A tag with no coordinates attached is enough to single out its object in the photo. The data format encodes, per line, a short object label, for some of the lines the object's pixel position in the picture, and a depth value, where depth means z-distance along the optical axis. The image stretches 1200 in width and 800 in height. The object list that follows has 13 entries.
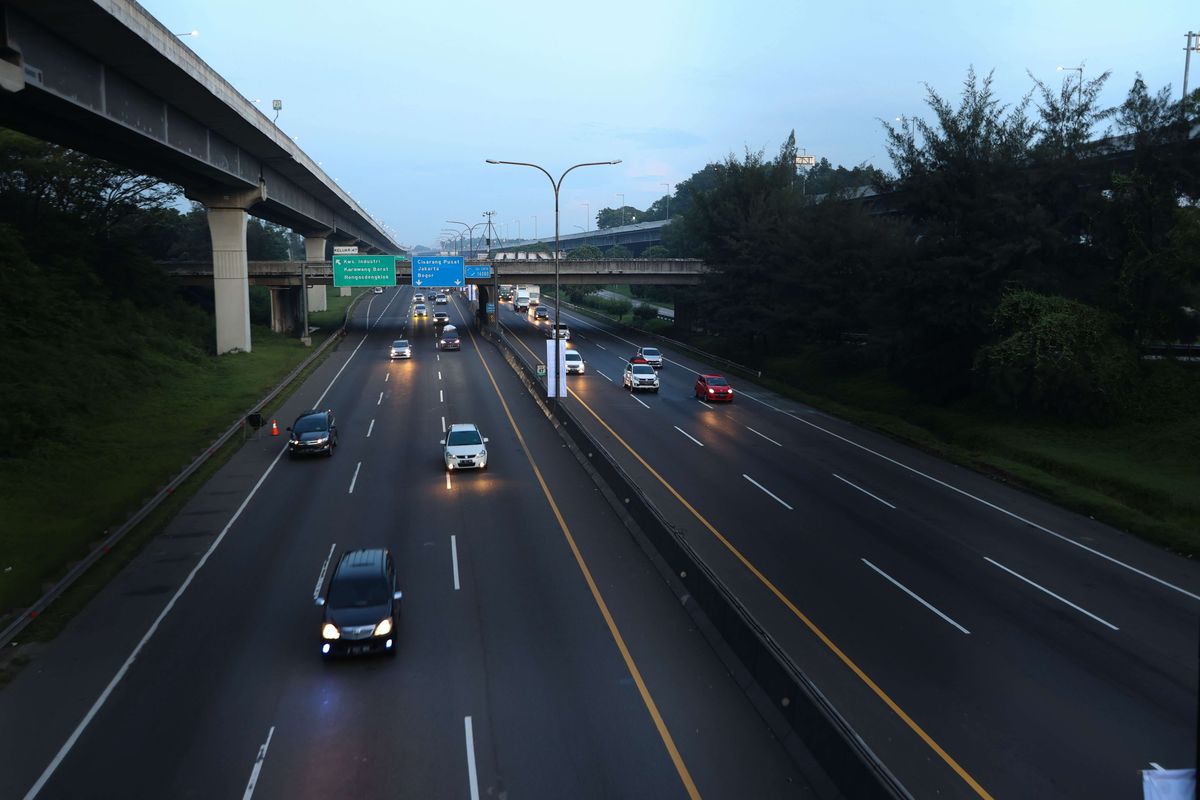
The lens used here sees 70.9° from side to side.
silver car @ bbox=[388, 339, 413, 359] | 59.91
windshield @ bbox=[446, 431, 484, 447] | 29.72
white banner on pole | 38.97
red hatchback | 45.69
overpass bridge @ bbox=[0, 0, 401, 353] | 25.25
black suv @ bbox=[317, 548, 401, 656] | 14.70
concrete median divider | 10.26
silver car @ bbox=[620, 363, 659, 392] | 48.62
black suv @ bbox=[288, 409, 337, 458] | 30.86
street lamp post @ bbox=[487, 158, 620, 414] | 37.57
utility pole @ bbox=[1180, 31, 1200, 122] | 40.06
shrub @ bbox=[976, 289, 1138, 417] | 33.47
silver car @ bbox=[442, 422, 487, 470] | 28.92
